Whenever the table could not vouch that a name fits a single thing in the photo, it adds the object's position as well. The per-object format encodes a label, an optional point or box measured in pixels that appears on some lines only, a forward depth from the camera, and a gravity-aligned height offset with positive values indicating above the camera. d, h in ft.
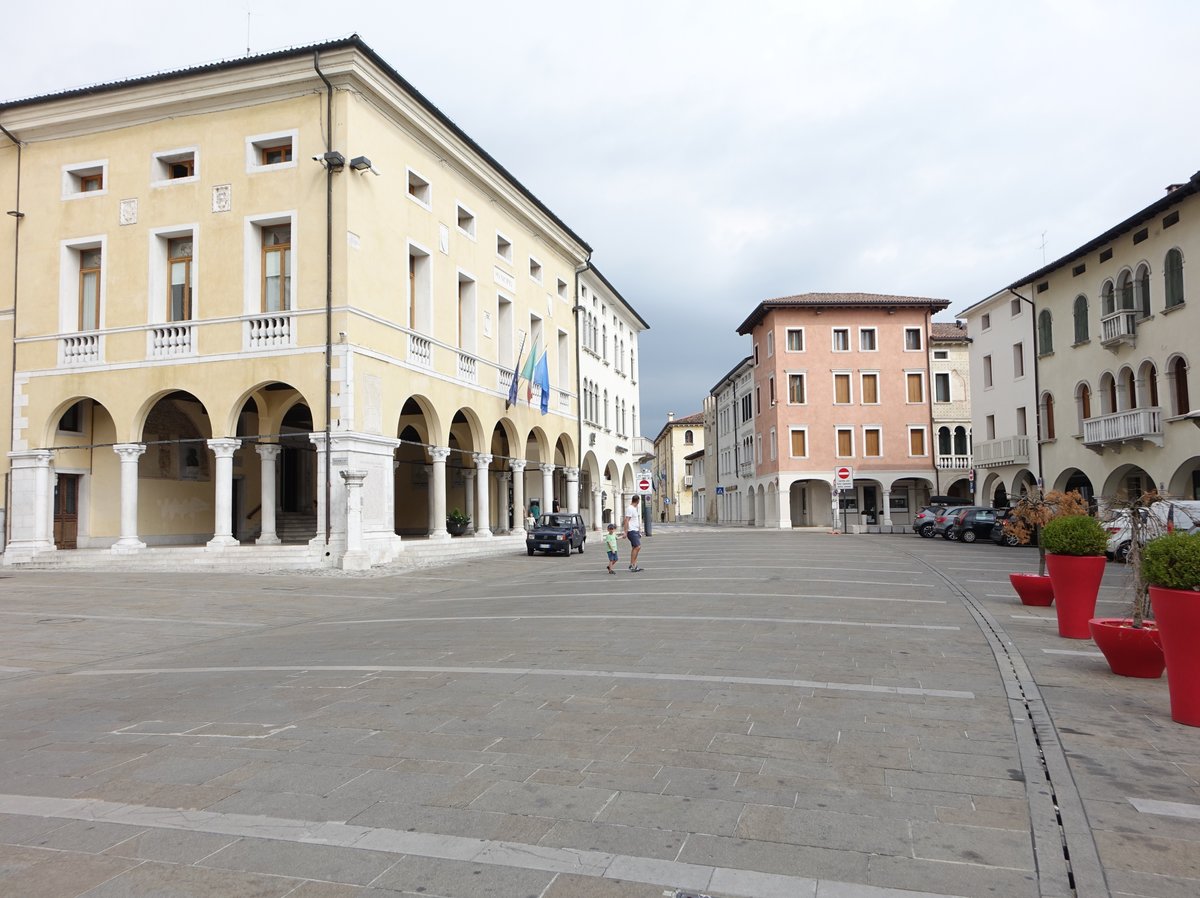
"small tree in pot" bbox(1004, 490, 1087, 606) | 38.60 -1.27
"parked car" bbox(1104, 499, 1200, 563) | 67.26 -2.23
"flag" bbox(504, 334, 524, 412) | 98.12 +12.33
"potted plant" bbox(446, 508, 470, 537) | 99.01 -2.42
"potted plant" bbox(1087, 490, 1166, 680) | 25.03 -4.29
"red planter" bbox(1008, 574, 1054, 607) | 41.68 -4.72
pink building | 176.96 +20.24
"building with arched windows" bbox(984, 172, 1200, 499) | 88.99 +16.07
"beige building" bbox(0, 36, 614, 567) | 72.08 +19.12
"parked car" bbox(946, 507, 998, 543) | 116.26 -4.10
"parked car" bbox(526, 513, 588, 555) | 90.79 -3.72
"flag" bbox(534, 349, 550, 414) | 108.17 +15.53
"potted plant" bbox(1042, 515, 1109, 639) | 32.37 -2.94
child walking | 65.16 -3.39
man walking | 64.28 -2.30
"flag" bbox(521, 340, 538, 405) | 102.09 +16.17
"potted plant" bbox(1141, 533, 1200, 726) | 19.75 -2.79
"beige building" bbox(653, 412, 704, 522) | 351.32 +12.20
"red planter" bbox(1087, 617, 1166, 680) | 24.98 -4.64
